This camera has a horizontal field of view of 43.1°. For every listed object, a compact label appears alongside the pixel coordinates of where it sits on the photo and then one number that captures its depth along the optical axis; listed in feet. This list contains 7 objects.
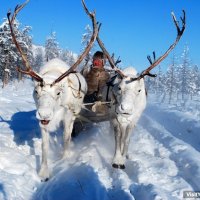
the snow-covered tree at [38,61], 196.61
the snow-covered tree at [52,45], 162.73
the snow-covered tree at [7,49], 102.50
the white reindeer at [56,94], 16.47
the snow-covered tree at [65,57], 204.46
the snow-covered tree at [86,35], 125.33
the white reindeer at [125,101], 17.80
